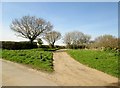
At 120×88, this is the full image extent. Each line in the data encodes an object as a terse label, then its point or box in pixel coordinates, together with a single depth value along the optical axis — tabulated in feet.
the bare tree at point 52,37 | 91.96
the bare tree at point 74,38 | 96.99
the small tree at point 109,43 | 45.52
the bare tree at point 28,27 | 65.95
